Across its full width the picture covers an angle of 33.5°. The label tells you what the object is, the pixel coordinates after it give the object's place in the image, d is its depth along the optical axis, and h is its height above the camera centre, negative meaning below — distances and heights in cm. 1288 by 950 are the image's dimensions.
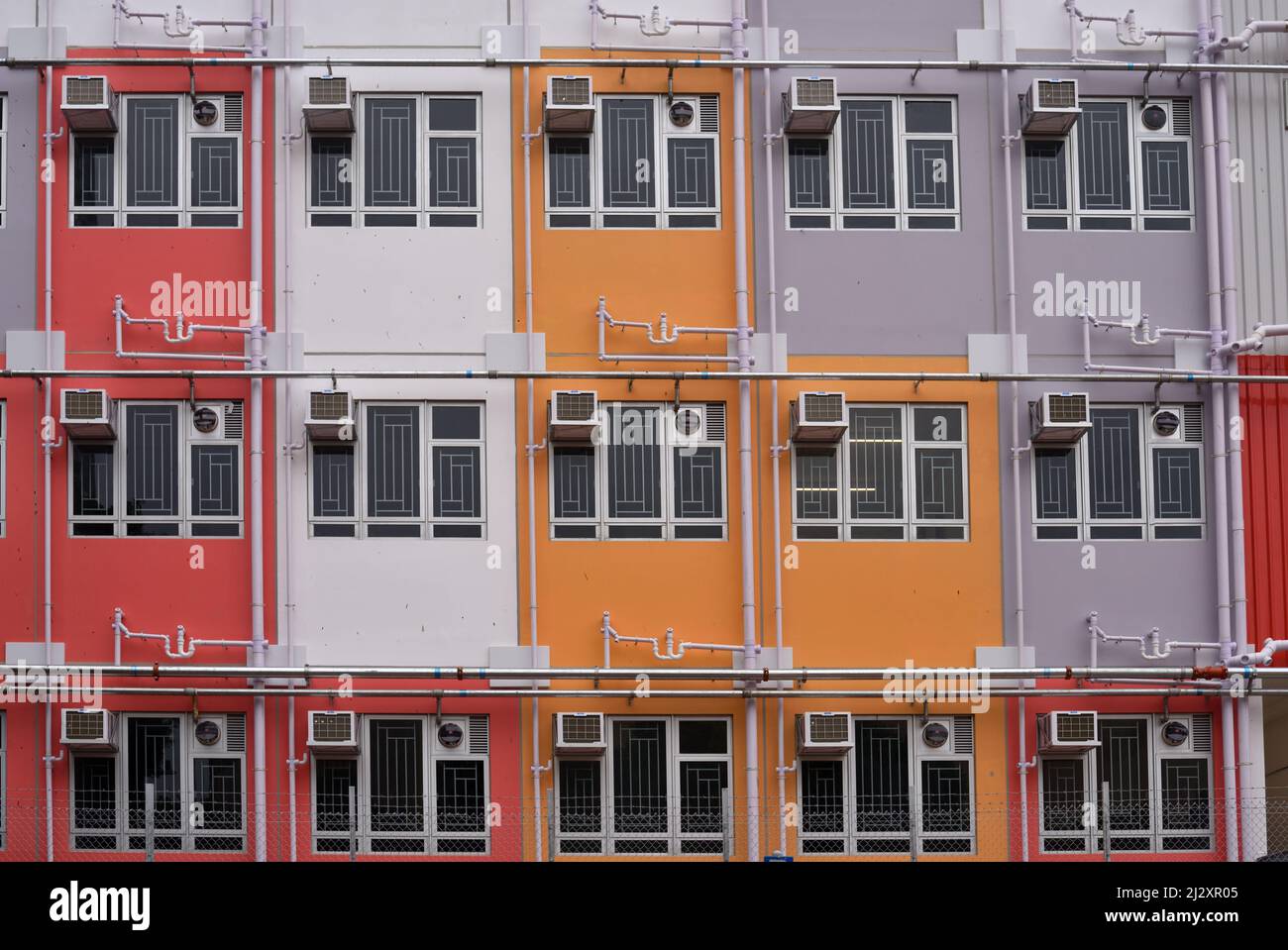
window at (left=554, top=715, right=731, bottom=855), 2300 -241
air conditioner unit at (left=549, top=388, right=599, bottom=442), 2333 +173
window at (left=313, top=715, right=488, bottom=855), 2294 -235
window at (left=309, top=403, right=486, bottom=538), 2366 +106
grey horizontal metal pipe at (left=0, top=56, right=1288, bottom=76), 2403 +570
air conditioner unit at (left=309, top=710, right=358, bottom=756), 2281 -166
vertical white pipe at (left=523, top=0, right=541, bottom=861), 2328 +120
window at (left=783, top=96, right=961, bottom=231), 2439 +450
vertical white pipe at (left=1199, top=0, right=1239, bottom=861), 2348 +119
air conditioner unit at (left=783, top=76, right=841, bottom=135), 2381 +517
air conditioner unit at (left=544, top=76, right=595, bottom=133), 2373 +525
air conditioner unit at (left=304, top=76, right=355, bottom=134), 2364 +525
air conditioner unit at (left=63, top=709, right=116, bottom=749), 2272 -159
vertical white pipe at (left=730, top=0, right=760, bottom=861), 2328 +167
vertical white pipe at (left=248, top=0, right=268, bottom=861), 2308 +184
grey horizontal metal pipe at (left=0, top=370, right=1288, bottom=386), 2352 +216
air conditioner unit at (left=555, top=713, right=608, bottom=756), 2294 -174
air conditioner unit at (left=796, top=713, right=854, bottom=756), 2298 -179
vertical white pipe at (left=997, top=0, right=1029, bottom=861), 2347 +113
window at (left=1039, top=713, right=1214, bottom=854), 2331 -253
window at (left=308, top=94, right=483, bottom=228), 2416 +458
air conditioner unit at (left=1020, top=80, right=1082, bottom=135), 2406 +516
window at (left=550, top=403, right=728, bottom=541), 2383 +101
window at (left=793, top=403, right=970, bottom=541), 2395 +95
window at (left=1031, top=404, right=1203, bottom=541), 2408 +90
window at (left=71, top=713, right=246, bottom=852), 2305 -212
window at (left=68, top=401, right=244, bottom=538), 2356 +112
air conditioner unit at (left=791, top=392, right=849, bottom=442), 2345 +166
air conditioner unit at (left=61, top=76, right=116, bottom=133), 2352 +529
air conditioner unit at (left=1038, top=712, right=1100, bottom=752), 2309 -184
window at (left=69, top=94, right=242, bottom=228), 2406 +461
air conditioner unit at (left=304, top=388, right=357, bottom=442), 2325 +176
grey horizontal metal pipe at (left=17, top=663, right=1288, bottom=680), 2286 -114
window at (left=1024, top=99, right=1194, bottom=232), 2458 +447
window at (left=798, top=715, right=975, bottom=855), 2319 -248
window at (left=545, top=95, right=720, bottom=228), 2431 +456
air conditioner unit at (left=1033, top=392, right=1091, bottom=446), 2359 +163
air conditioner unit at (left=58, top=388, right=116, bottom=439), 2319 +181
